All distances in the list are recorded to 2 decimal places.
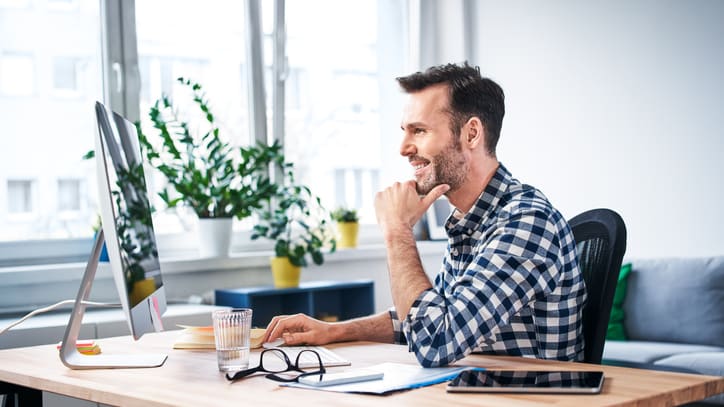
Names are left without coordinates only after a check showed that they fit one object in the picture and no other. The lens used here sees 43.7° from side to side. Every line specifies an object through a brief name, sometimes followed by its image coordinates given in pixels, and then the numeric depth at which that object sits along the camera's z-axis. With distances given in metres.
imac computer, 1.63
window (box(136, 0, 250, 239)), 4.19
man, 1.69
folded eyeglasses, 1.59
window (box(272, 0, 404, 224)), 4.86
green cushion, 4.17
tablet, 1.38
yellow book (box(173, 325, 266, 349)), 2.07
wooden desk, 1.36
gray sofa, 3.80
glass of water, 1.71
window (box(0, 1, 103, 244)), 3.75
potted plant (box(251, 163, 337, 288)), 4.11
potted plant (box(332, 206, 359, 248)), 4.72
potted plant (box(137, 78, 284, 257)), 3.94
